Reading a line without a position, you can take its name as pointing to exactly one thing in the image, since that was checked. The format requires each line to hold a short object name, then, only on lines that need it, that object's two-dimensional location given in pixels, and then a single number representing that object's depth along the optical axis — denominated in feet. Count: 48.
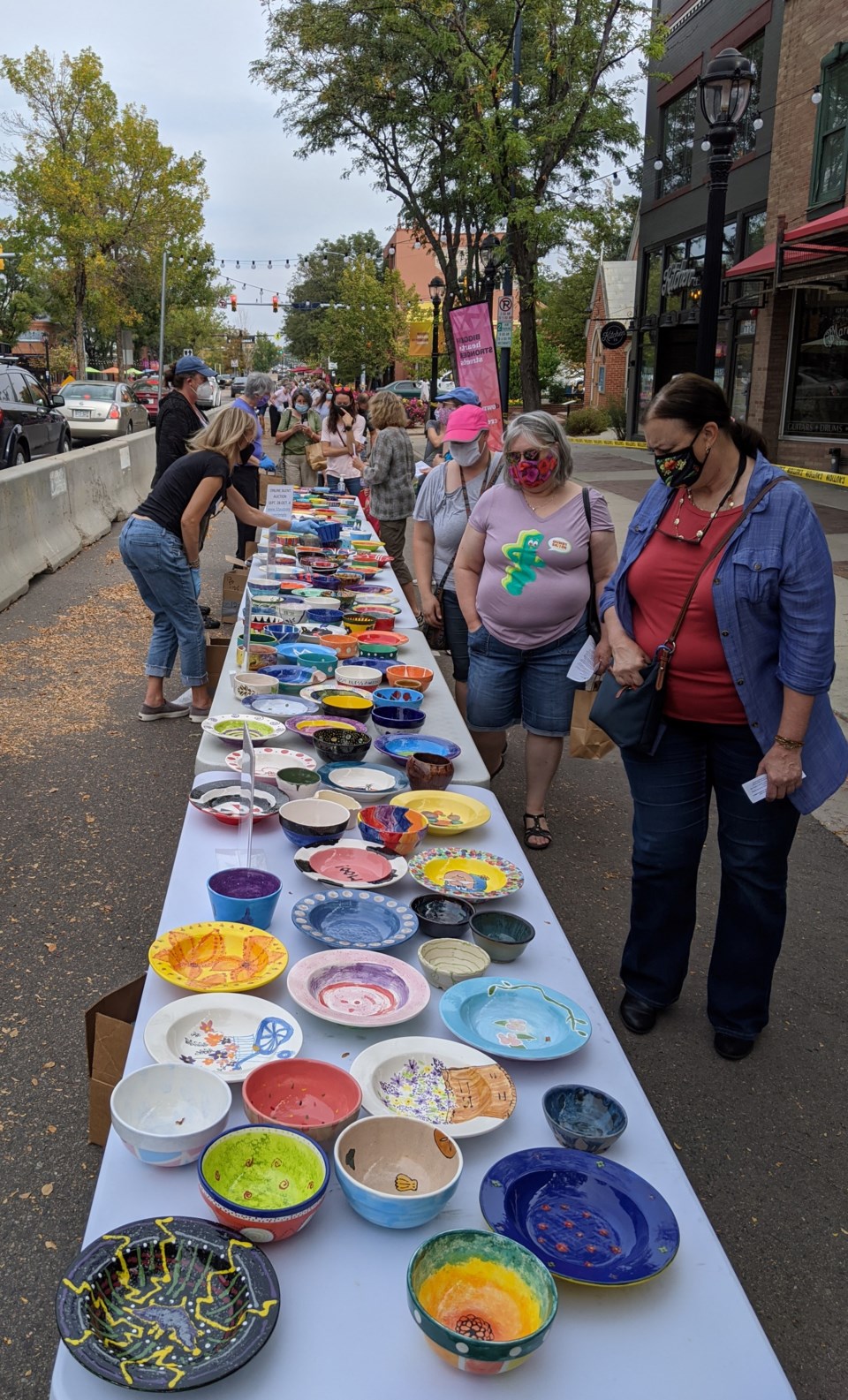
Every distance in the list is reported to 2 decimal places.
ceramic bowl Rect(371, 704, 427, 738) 11.75
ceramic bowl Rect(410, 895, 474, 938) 7.38
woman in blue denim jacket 8.79
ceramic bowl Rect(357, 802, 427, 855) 8.46
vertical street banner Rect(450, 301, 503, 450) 33.30
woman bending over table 18.22
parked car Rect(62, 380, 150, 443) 74.38
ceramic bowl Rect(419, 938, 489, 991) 6.82
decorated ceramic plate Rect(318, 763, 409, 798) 9.98
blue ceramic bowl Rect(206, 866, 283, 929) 7.20
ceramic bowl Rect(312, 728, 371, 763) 10.55
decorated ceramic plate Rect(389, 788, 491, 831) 9.16
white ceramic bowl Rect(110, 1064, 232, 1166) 4.97
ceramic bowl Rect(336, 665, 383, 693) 13.26
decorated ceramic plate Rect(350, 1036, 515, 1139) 5.51
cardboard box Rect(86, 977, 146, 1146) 7.39
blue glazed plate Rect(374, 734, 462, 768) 10.89
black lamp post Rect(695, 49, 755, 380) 22.75
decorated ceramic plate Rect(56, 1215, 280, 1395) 4.00
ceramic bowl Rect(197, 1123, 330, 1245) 4.56
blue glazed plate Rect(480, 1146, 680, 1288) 4.67
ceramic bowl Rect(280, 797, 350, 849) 8.57
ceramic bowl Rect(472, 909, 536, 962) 7.20
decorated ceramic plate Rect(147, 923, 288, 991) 6.55
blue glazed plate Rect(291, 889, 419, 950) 7.19
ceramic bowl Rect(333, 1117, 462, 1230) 4.74
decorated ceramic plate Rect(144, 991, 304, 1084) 5.82
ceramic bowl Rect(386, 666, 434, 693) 13.41
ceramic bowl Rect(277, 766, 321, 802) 9.53
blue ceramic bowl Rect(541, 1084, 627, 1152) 5.36
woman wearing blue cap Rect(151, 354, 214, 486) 23.71
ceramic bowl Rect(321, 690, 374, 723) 11.93
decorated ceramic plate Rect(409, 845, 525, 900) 8.02
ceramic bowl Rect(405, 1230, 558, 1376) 4.04
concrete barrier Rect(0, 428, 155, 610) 31.40
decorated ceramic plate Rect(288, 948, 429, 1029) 6.31
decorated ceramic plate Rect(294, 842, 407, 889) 7.97
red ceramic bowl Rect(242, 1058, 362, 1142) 5.49
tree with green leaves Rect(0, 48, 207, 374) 101.45
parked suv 44.83
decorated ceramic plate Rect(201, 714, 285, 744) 10.89
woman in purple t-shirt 13.12
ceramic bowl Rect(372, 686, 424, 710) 12.64
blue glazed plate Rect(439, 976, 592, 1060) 6.12
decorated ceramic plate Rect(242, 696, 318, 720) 12.08
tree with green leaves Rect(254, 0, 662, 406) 47.19
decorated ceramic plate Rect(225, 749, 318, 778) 10.07
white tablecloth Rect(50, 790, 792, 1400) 4.06
